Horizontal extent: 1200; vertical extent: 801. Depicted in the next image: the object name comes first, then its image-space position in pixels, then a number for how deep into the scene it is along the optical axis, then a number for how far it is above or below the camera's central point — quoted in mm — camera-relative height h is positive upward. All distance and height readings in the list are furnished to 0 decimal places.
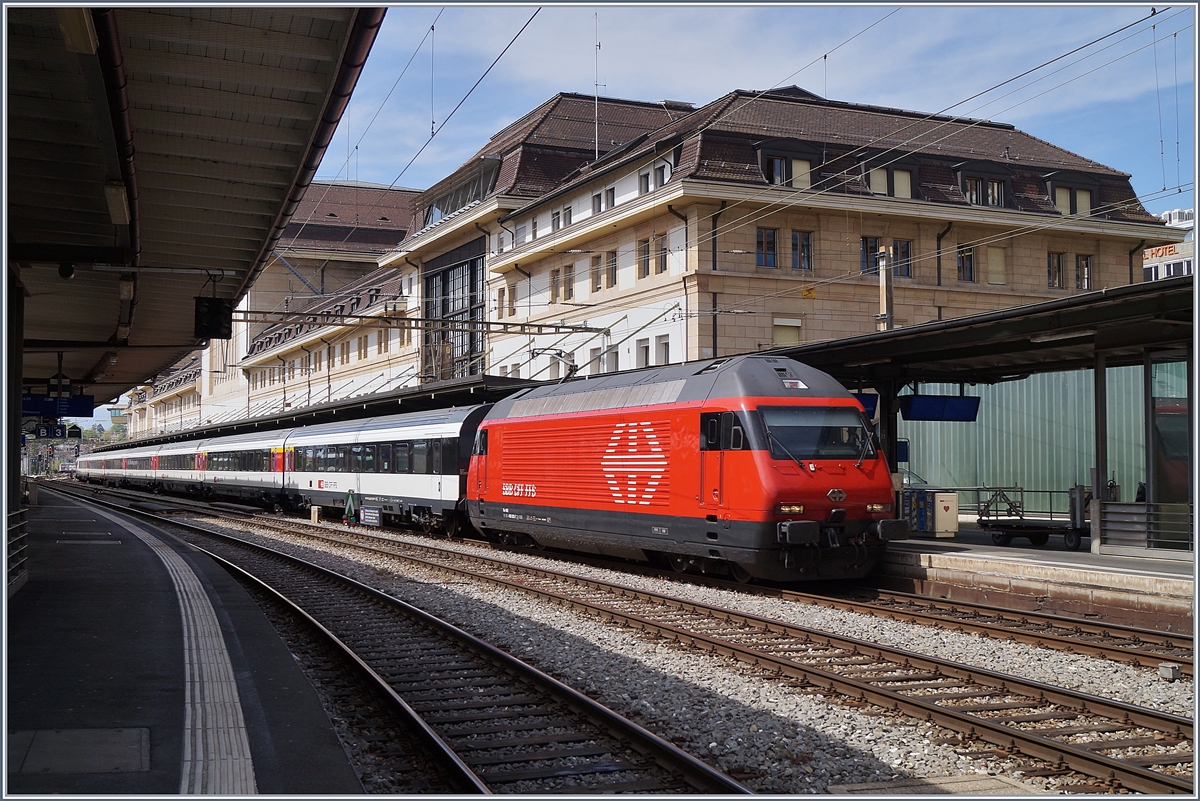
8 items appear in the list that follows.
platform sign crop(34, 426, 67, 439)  49978 +1713
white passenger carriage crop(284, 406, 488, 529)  25359 +151
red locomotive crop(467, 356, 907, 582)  14398 -75
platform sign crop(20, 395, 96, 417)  37344 +2202
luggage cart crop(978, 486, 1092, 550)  18641 -1065
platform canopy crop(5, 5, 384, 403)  9070 +3584
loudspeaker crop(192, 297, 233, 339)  17766 +2479
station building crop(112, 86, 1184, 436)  35094 +8533
